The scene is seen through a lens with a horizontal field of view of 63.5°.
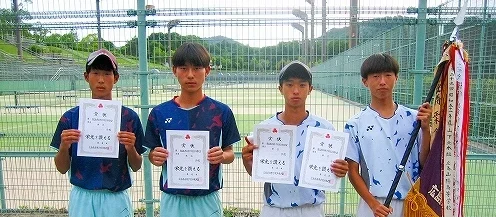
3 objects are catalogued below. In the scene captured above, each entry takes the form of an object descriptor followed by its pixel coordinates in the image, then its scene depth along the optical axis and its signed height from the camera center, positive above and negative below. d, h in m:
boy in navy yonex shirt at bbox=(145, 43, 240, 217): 2.47 -0.27
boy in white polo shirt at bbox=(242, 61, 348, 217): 2.43 -0.41
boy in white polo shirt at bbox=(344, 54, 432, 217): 2.38 -0.38
